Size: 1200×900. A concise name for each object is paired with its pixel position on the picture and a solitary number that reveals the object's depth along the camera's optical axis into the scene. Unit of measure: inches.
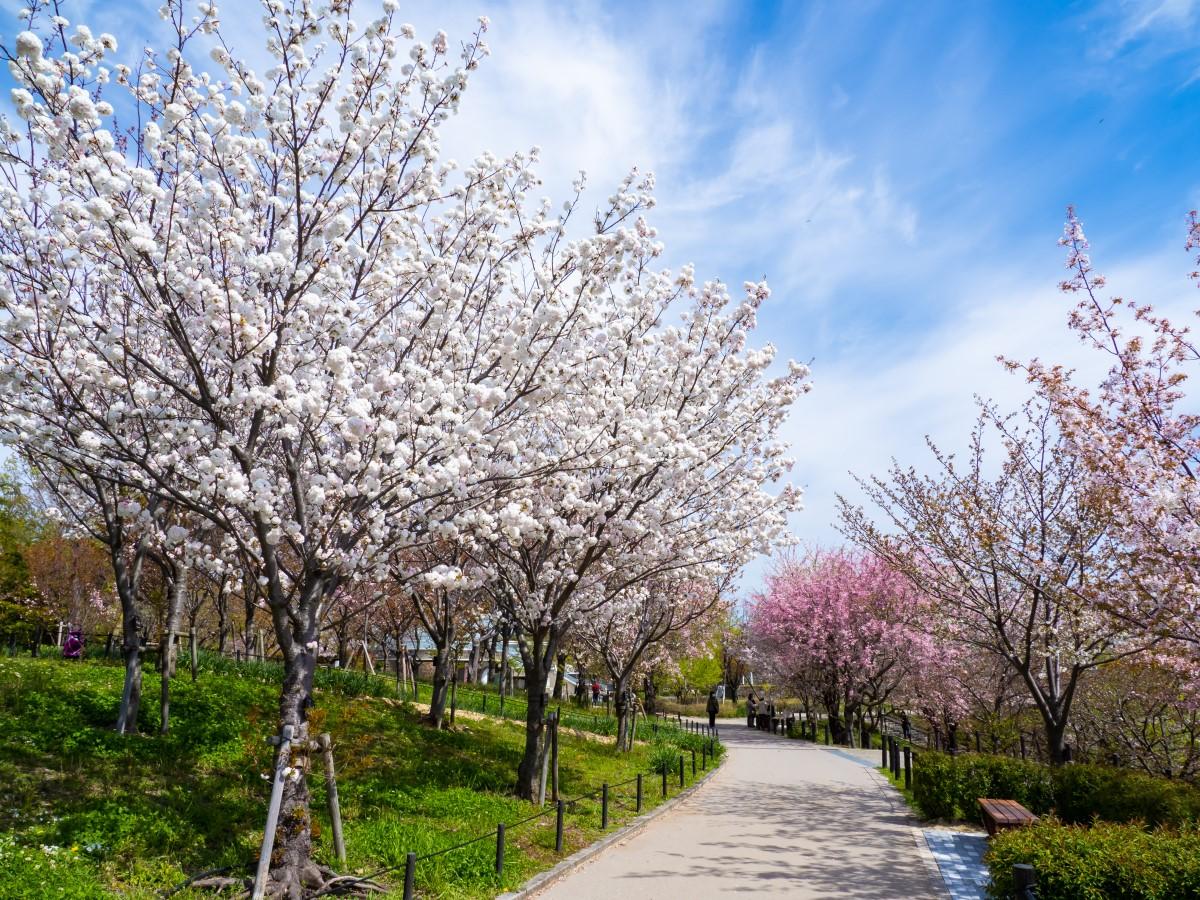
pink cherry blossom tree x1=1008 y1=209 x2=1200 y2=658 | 317.4
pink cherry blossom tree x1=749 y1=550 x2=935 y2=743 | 1082.7
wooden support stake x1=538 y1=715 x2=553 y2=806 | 449.1
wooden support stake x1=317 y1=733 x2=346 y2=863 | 291.4
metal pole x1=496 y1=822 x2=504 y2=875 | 298.5
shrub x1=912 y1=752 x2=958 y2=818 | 483.8
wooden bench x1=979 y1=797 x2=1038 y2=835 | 363.6
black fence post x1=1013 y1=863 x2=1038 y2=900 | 205.0
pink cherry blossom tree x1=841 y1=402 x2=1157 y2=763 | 456.8
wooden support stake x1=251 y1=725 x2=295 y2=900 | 246.4
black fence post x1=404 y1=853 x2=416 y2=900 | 235.5
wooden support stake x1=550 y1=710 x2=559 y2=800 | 453.1
